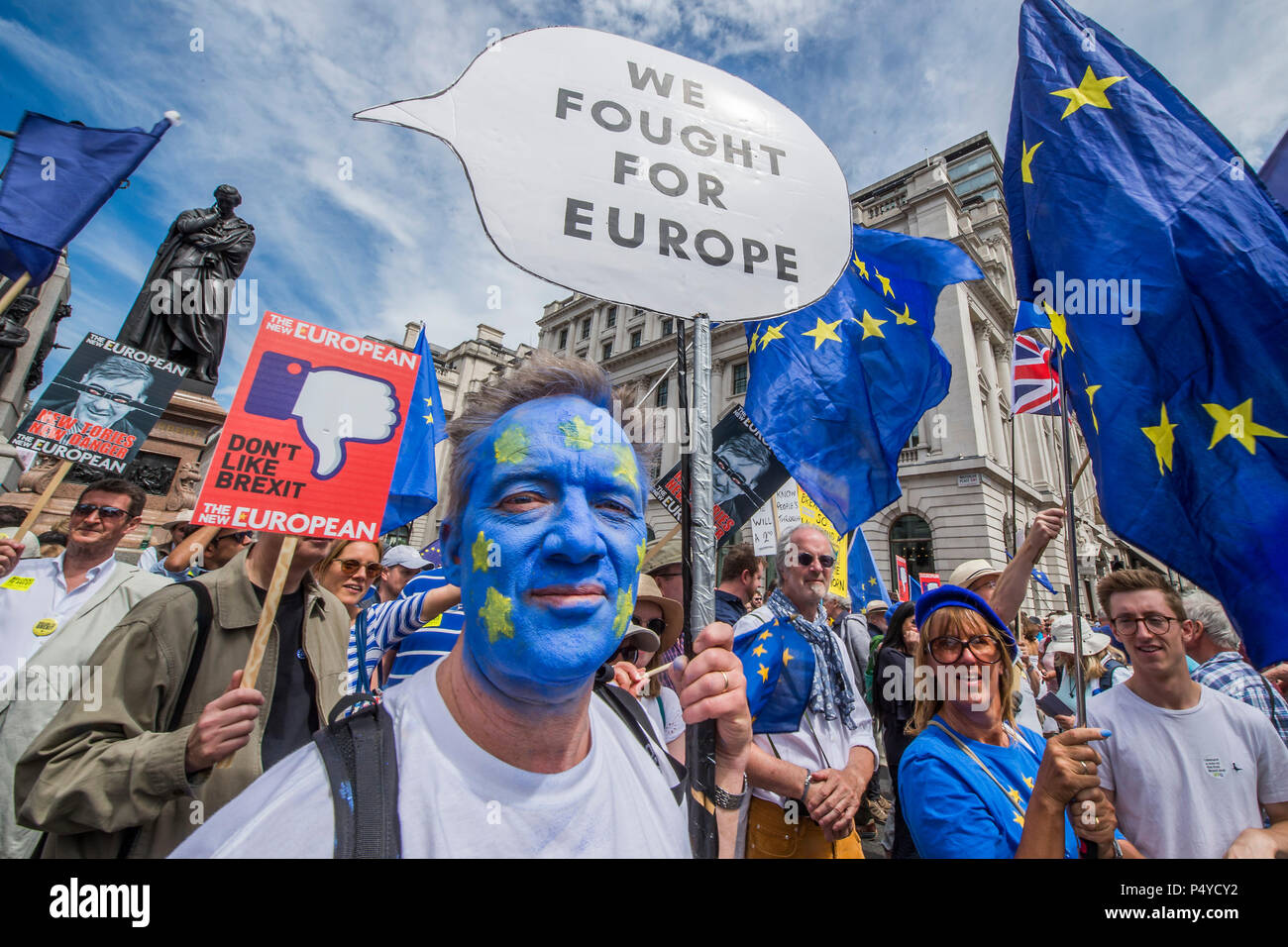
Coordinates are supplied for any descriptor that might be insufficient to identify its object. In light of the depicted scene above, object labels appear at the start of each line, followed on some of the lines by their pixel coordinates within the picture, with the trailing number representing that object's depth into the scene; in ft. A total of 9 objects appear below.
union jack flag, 18.42
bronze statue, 29.53
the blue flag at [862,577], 27.14
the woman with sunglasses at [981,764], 5.51
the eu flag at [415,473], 11.14
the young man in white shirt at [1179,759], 6.80
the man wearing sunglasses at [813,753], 8.73
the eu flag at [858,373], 11.34
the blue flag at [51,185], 12.41
